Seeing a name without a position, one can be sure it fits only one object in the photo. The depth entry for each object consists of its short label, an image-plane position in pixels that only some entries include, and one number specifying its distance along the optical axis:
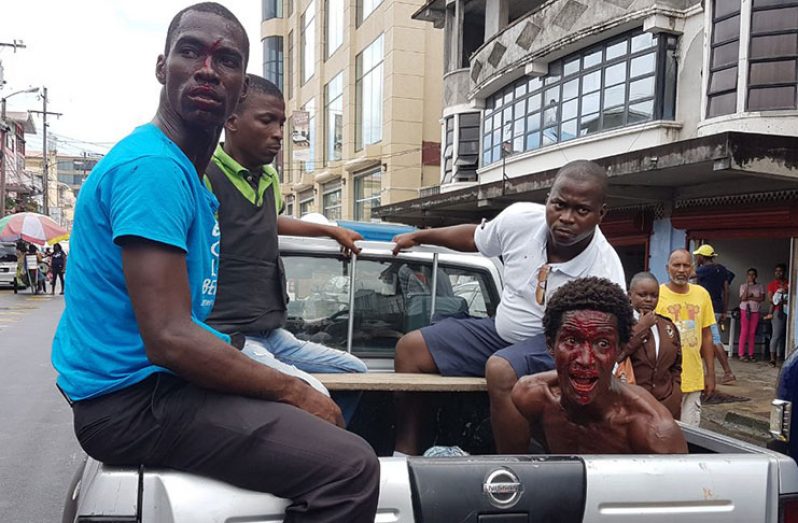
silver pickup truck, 1.44
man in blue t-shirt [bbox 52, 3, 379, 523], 1.39
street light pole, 30.44
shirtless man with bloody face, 1.99
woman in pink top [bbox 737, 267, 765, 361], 11.27
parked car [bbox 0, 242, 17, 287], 23.53
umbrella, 19.80
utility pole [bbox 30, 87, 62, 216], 37.82
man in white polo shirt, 2.67
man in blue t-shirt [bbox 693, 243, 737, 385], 10.08
